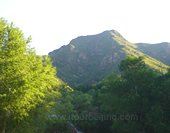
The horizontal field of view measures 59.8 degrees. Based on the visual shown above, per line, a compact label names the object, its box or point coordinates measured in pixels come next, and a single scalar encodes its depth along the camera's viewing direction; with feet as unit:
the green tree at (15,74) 37.96
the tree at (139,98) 62.75
